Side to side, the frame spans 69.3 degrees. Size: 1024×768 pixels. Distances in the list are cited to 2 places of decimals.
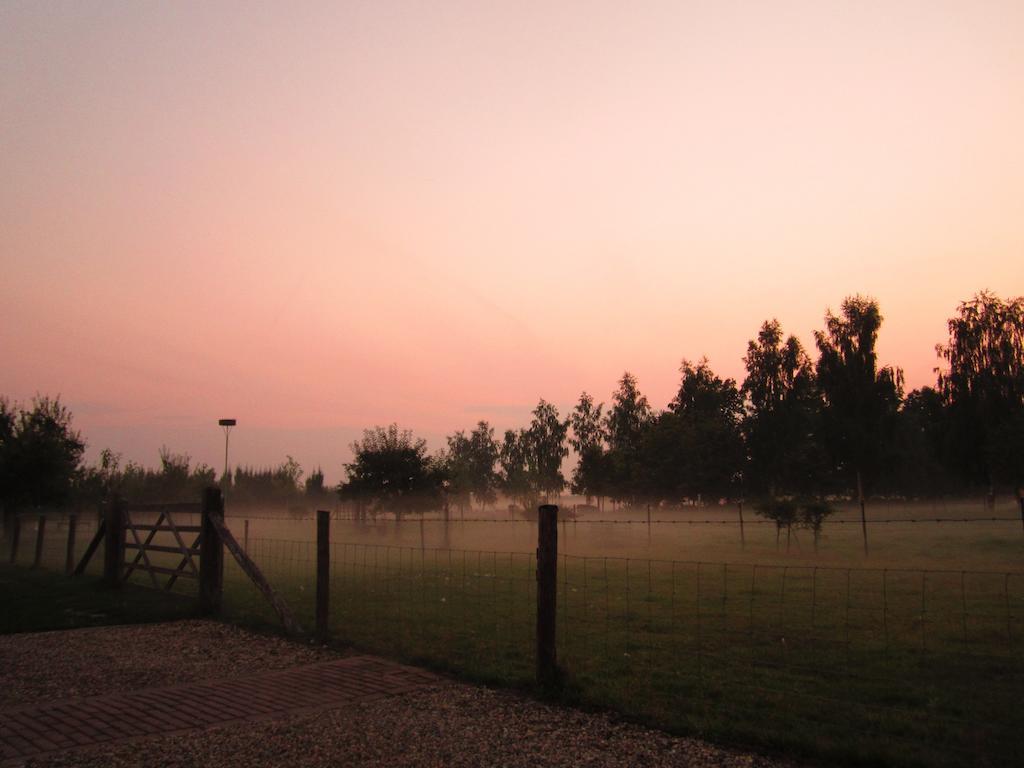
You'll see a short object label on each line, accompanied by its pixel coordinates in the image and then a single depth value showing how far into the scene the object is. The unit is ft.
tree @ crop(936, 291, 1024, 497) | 161.17
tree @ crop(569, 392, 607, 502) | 217.77
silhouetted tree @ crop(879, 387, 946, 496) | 209.24
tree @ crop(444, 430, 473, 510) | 242.78
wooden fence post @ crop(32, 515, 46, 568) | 70.95
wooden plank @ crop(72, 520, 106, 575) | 55.47
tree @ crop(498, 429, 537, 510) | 248.73
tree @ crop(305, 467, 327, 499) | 258.06
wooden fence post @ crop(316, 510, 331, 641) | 33.65
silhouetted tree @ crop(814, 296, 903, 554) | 196.03
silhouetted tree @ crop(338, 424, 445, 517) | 126.41
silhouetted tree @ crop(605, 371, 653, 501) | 252.01
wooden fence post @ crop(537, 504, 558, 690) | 24.18
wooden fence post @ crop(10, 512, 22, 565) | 78.33
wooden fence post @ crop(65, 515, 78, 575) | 64.93
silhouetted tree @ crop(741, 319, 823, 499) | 219.00
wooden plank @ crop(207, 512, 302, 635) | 34.81
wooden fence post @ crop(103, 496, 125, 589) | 53.57
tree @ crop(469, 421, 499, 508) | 306.35
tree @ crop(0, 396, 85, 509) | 111.86
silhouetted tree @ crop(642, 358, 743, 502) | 221.46
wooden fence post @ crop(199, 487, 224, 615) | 42.88
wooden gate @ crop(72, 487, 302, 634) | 37.78
